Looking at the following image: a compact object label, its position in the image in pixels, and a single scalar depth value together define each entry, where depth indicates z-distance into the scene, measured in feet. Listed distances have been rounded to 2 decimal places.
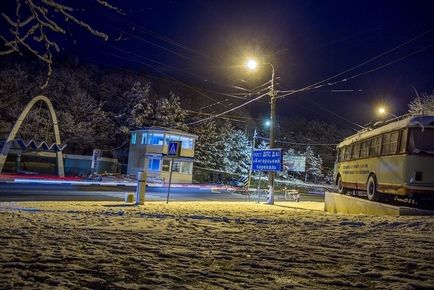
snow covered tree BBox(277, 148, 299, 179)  243.11
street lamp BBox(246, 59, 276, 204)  82.48
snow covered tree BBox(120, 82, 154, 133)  190.08
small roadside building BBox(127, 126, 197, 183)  177.37
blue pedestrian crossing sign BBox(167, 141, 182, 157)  62.39
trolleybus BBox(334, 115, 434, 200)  46.50
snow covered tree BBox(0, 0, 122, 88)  18.62
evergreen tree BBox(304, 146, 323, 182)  259.39
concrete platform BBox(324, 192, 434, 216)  44.34
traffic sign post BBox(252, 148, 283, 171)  81.15
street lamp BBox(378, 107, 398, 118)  106.81
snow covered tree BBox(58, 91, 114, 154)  173.58
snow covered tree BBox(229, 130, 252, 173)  212.23
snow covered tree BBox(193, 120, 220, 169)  201.67
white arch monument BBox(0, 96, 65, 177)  121.19
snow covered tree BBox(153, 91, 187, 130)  196.22
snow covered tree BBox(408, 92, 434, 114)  124.51
